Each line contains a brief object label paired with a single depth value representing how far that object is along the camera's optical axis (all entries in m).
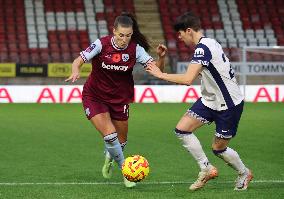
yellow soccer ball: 17.05
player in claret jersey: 17.45
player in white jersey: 16.44
